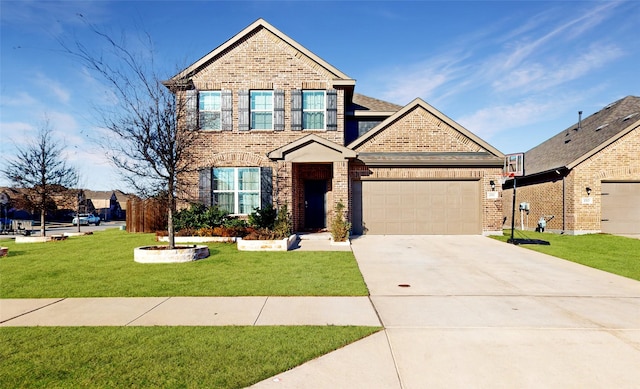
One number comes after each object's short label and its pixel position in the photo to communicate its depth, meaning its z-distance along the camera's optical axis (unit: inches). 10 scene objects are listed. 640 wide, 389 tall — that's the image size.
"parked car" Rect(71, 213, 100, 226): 1625.2
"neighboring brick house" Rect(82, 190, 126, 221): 2254.2
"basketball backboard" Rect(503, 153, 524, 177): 523.4
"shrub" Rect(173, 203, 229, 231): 524.4
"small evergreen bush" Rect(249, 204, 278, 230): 516.7
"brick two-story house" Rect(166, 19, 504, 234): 570.3
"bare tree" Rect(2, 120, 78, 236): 581.6
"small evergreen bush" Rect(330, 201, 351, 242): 472.1
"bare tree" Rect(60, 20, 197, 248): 365.7
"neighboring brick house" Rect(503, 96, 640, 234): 617.3
